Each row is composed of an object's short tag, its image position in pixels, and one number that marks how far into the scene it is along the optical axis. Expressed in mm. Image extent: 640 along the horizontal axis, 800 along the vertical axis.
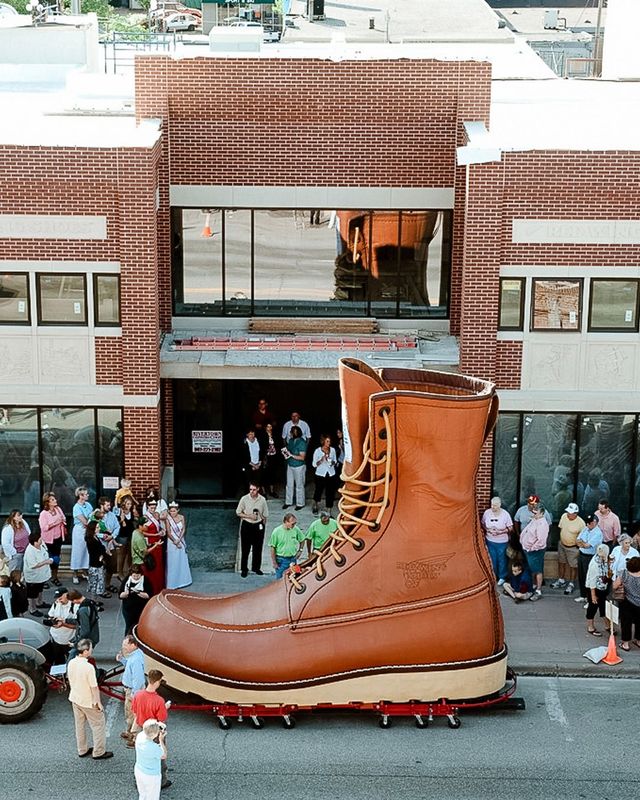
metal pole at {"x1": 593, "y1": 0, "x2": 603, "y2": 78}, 46966
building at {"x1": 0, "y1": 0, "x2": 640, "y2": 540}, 20344
